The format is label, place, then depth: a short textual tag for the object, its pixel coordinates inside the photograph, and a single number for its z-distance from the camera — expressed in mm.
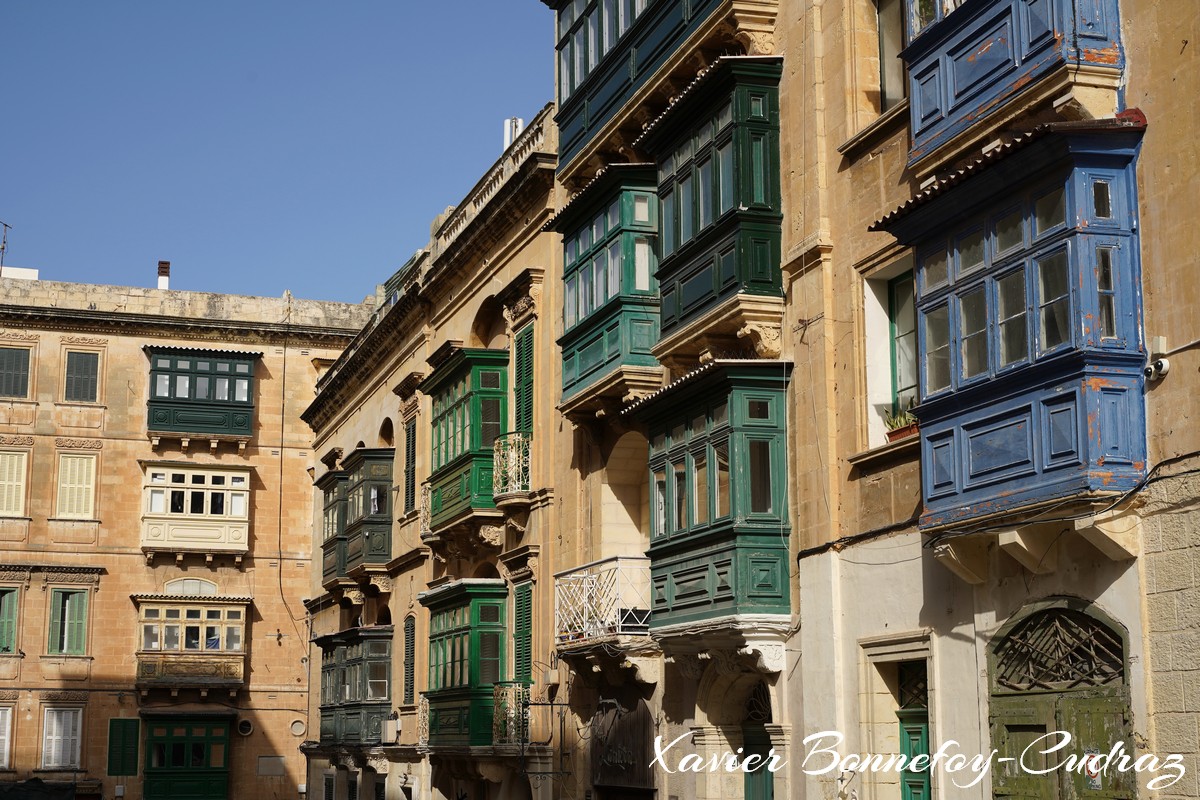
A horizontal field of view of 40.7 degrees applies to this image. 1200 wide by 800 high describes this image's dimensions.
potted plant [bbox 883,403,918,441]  15195
